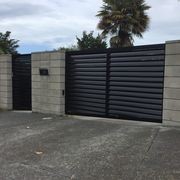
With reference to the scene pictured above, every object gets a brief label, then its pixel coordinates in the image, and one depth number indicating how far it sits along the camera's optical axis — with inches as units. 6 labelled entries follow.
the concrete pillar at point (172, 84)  172.2
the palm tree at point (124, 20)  552.7
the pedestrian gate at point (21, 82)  278.4
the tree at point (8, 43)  1049.1
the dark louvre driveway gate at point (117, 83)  188.3
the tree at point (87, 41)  828.5
